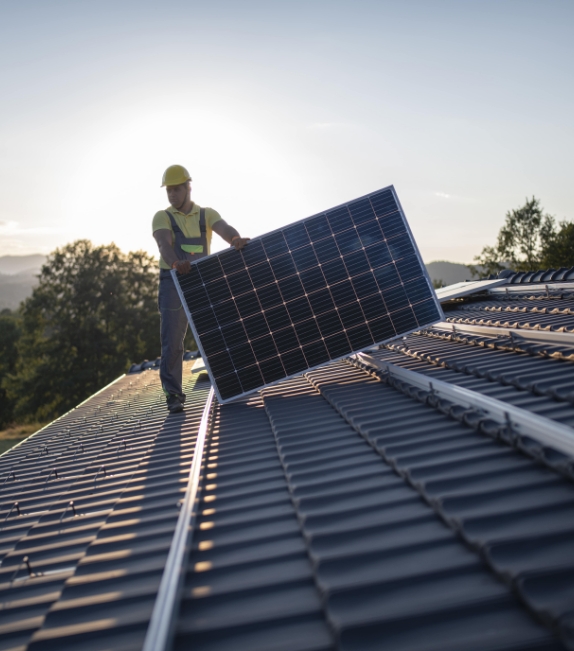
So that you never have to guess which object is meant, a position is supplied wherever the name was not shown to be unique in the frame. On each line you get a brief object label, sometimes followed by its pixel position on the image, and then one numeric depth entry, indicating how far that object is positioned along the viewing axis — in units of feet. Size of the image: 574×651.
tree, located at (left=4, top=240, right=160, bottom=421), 207.31
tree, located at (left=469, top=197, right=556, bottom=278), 302.66
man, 26.73
